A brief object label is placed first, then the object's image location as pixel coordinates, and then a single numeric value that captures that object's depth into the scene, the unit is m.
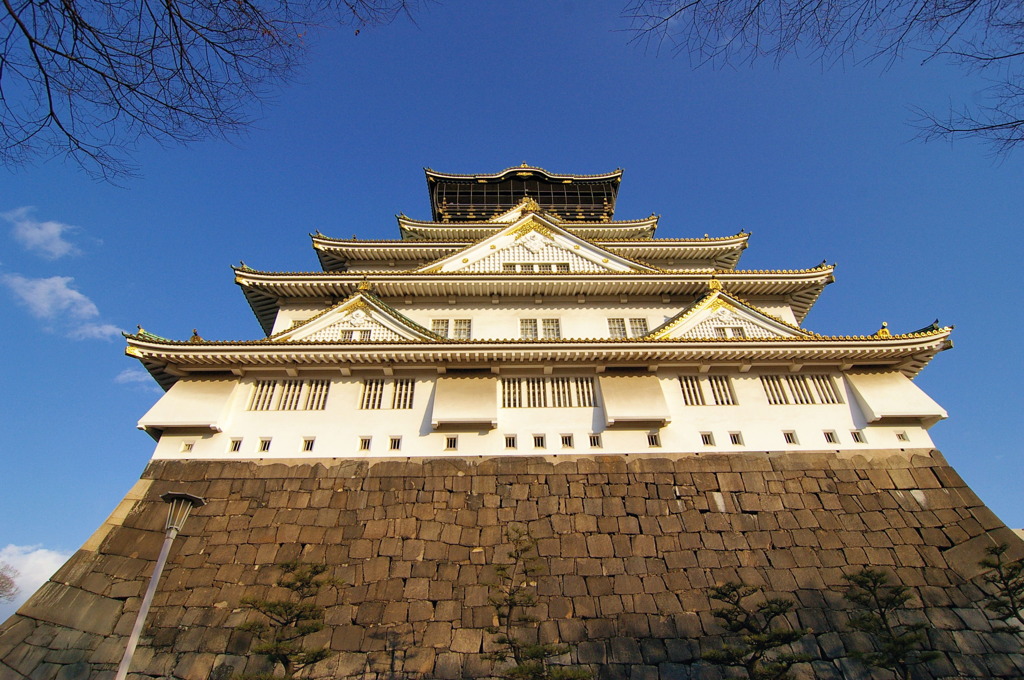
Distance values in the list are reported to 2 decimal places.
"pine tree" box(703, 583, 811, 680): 7.51
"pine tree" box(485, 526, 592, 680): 7.18
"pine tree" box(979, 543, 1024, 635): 9.10
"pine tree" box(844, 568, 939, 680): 7.64
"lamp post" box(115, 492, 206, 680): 7.18
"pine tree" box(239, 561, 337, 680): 7.82
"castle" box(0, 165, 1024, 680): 9.70
